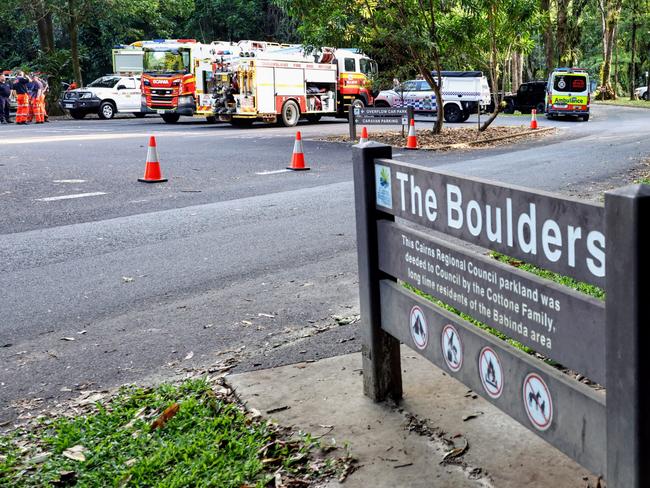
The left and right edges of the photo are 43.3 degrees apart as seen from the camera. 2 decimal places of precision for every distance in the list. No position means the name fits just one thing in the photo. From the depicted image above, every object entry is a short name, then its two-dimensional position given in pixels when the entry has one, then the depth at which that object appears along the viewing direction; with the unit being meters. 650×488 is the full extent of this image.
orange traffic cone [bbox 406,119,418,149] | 19.59
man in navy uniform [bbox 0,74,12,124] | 32.41
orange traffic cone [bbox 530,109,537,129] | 27.29
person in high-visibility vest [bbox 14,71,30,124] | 31.83
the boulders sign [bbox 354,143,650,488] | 2.31
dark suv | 40.00
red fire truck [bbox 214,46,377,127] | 27.48
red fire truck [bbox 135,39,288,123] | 31.27
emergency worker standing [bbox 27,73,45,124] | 32.75
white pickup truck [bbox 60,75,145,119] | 35.62
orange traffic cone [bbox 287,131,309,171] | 15.14
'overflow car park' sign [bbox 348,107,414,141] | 20.81
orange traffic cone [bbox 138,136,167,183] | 13.32
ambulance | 34.53
